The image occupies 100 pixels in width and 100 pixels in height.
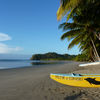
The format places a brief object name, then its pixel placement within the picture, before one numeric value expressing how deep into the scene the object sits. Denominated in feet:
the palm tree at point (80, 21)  13.32
